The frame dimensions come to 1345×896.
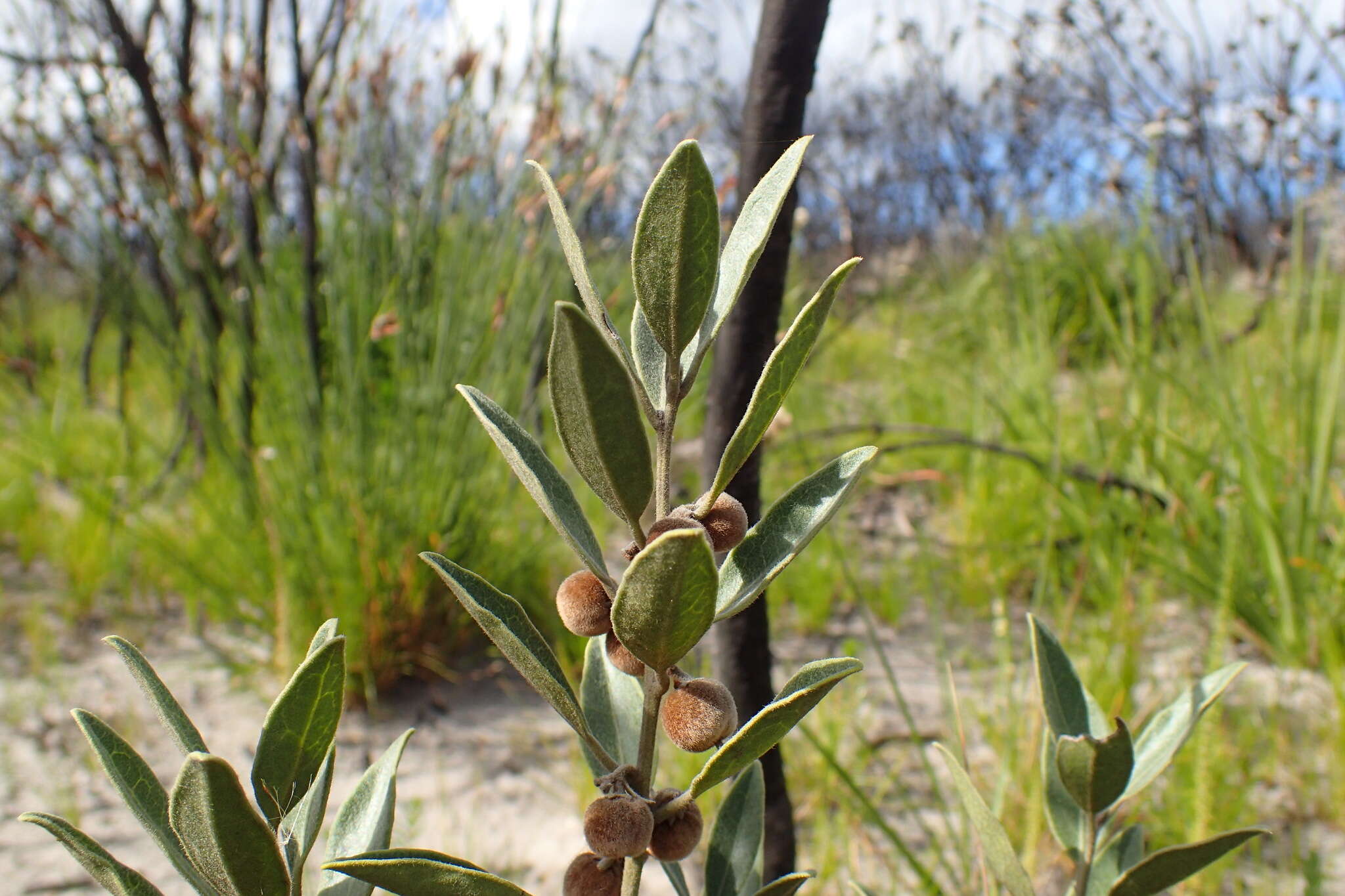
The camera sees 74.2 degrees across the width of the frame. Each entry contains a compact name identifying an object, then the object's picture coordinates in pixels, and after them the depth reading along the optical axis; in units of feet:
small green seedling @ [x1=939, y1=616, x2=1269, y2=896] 1.04
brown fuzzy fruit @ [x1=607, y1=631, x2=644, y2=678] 0.87
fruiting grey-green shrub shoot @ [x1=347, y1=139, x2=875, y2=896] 0.70
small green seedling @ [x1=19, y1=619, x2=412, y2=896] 0.70
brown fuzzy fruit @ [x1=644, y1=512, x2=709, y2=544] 0.73
